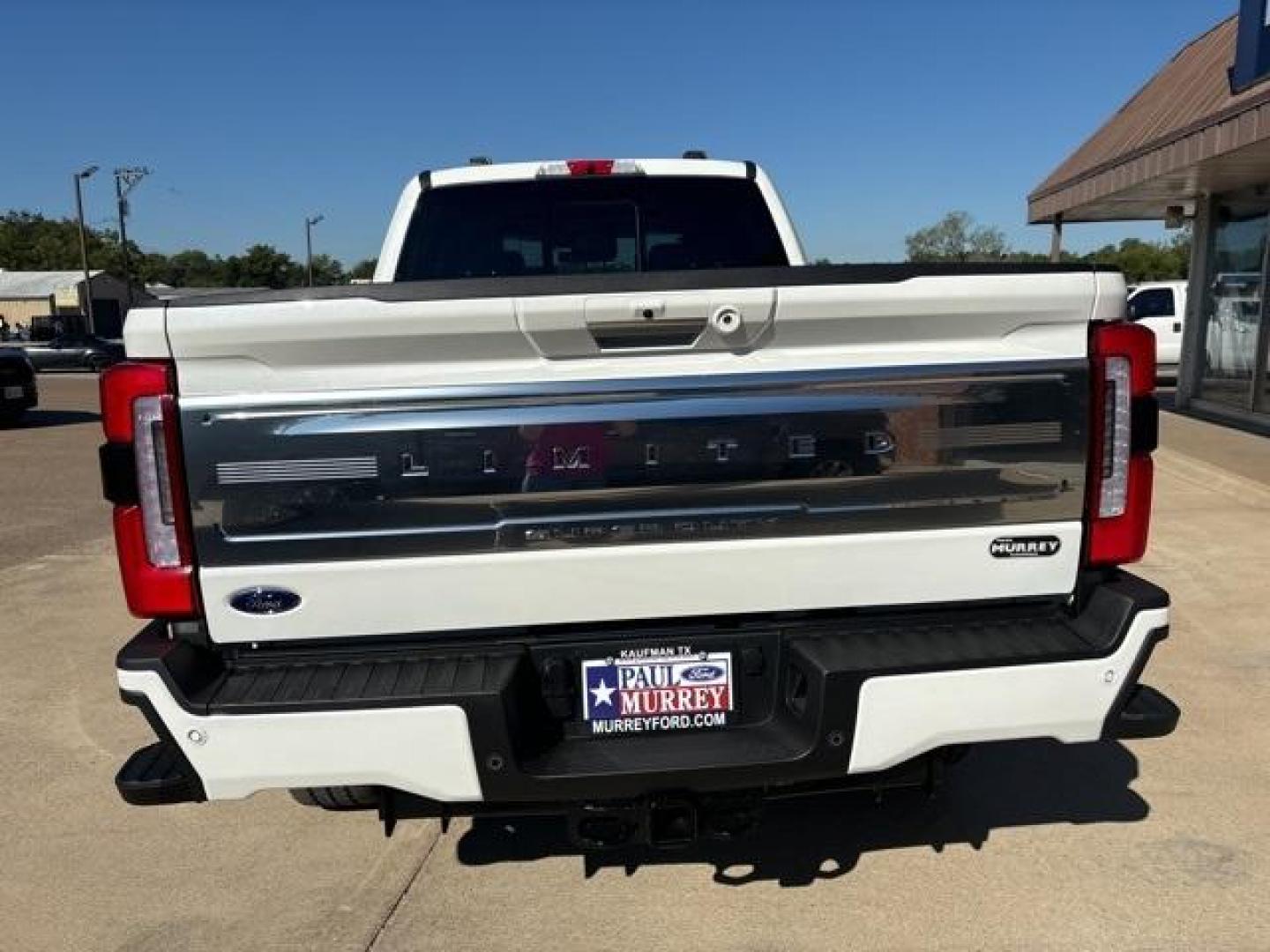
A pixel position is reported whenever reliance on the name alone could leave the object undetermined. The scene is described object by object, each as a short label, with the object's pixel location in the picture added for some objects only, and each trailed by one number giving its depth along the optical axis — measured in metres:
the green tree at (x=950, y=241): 61.72
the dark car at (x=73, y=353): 34.22
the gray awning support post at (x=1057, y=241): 18.88
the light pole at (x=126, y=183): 54.59
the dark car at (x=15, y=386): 17.05
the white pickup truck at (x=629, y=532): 2.43
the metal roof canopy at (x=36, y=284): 65.75
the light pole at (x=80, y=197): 49.46
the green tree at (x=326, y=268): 98.12
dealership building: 10.45
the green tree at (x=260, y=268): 103.12
